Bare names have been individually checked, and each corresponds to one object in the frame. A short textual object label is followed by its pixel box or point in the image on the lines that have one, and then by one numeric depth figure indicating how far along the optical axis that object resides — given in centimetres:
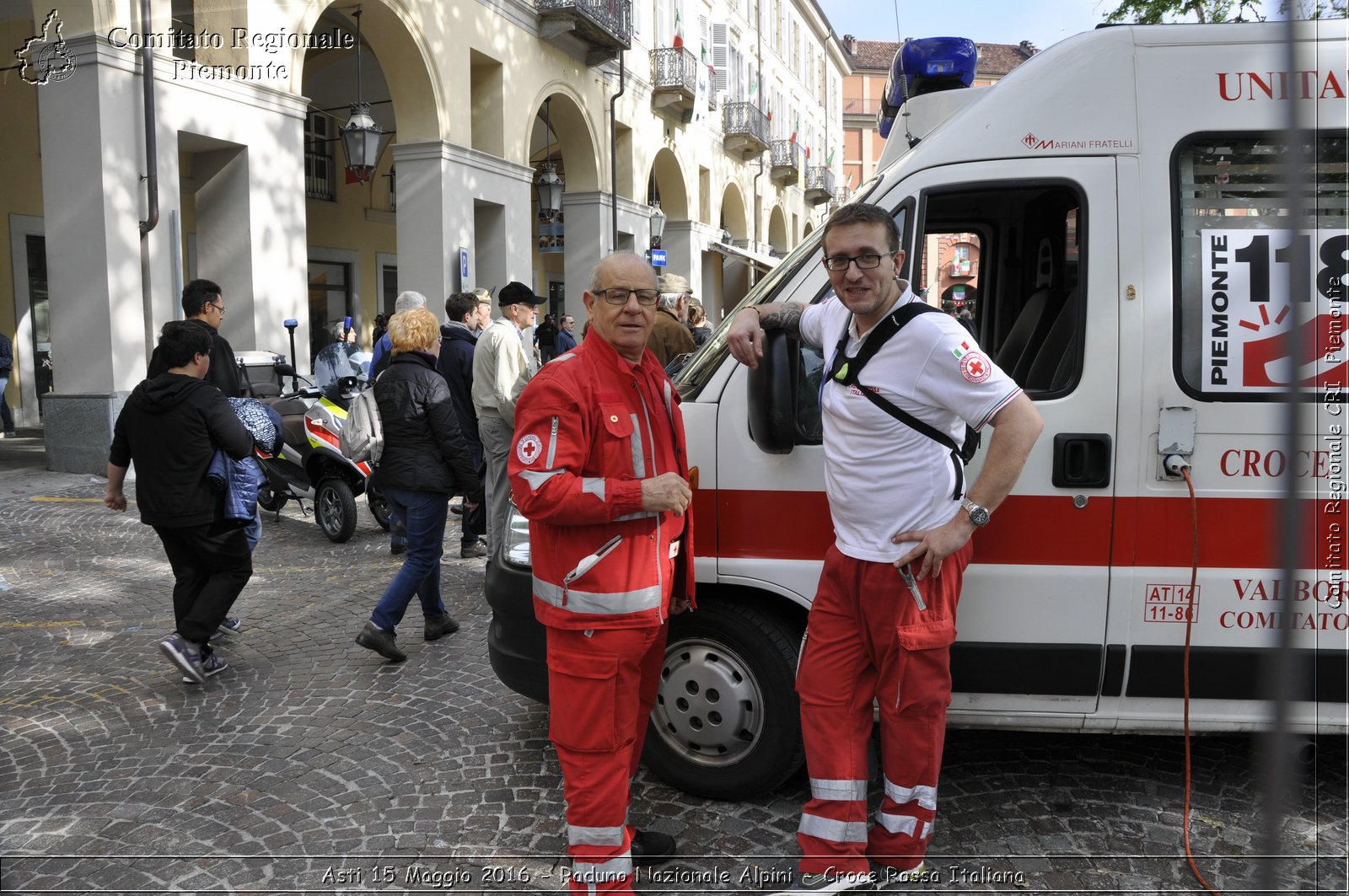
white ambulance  314
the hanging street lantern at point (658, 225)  2228
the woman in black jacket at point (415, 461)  506
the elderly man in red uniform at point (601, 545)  271
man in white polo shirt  278
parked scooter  813
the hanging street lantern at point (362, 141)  1266
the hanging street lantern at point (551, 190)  1848
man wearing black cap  635
